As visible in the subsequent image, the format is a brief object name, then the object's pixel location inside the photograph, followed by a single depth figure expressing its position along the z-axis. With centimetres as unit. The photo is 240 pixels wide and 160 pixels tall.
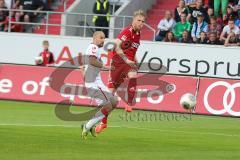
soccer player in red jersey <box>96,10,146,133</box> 1989
